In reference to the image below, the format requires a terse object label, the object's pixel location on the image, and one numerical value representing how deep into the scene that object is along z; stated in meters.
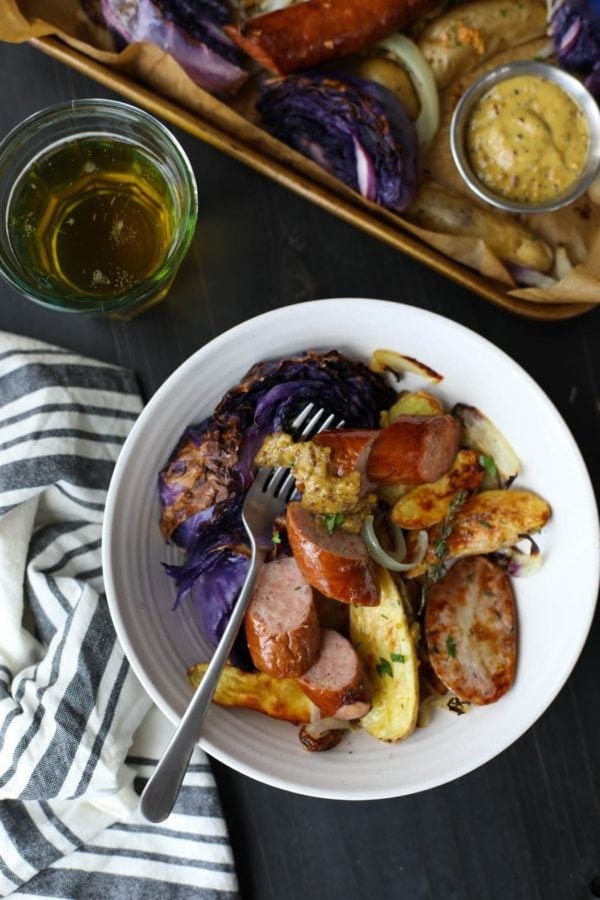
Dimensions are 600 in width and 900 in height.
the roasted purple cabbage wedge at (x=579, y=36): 0.74
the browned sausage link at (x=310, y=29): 0.72
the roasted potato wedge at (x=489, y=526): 0.67
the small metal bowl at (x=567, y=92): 0.73
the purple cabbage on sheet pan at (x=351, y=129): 0.71
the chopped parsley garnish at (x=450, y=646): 0.67
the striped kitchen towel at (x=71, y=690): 0.71
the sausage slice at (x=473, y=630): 0.67
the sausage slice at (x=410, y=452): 0.65
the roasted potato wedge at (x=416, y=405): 0.68
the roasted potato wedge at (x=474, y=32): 0.75
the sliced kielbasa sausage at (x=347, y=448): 0.64
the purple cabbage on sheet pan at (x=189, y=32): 0.72
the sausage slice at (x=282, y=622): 0.65
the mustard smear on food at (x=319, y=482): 0.64
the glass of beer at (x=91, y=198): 0.71
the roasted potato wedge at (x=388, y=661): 0.66
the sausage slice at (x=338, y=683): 0.65
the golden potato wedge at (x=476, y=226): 0.73
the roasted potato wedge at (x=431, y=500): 0.67
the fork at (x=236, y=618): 0.64
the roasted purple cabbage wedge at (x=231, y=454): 0.67
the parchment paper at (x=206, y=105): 0.70
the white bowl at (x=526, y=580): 0.66
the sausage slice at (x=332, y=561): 0.64
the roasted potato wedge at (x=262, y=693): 0.66
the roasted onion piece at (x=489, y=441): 0.68
